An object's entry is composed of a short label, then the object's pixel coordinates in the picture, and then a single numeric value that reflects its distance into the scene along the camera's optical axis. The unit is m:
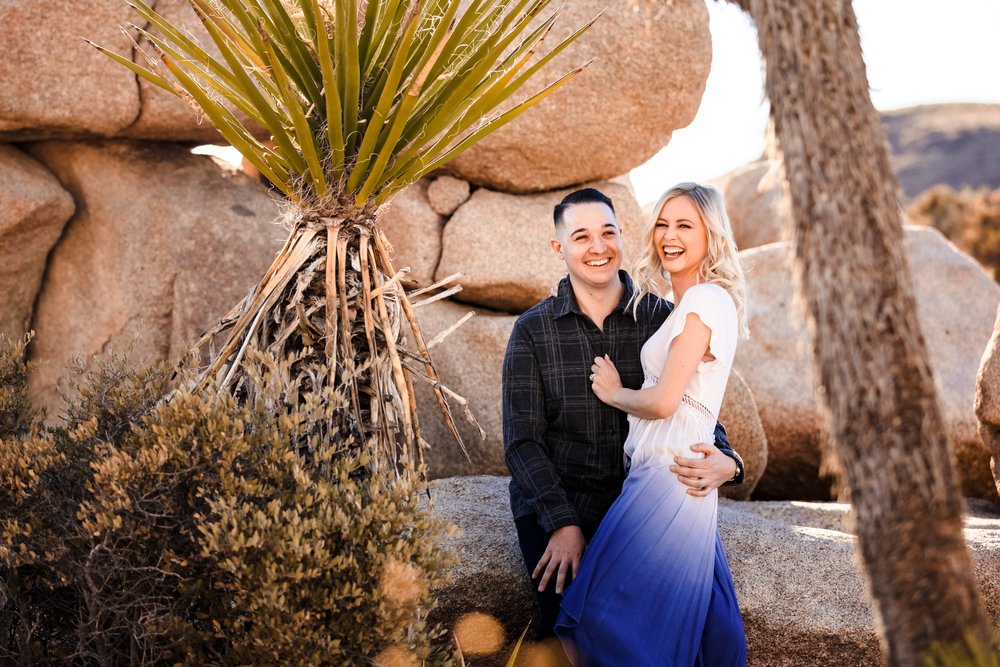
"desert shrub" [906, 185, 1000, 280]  18.33
